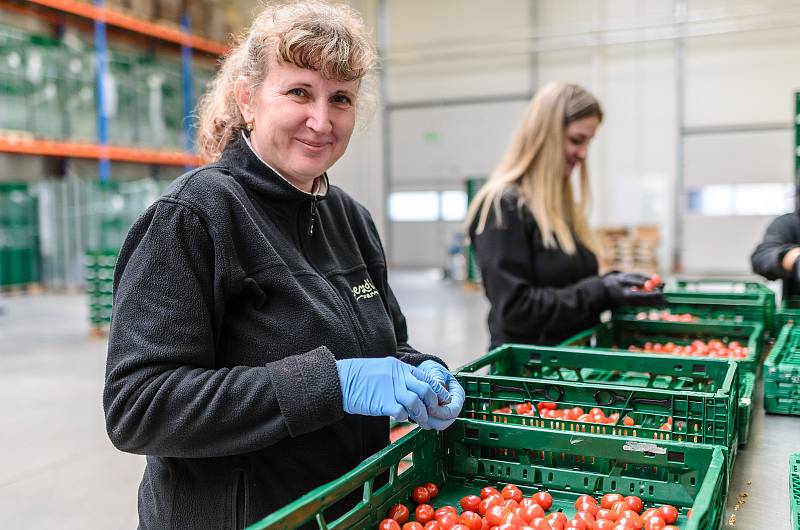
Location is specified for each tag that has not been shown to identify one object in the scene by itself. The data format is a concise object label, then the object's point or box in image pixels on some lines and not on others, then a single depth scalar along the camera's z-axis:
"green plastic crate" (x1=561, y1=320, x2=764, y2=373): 2.54
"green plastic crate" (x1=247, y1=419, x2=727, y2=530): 1.20
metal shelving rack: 9.12
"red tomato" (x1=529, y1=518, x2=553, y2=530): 1.23
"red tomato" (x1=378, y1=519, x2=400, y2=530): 1.21
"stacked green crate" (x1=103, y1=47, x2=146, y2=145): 9.57
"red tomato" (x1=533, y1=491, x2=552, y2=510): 1.35
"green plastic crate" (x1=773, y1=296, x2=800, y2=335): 2.71
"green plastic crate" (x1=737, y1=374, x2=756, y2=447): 1.67
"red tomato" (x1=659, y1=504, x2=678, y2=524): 1.25
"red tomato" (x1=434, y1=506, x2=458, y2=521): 1.31
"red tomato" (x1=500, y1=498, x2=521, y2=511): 1.31
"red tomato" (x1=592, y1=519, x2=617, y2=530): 1.23
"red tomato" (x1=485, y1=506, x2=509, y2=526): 1.27
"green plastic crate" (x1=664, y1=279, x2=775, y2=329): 2.74
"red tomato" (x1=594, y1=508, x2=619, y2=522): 1.26
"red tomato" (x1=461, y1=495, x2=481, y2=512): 1.37
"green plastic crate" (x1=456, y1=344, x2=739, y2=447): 1.40
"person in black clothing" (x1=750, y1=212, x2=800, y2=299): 2.96
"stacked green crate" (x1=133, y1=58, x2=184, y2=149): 10.08
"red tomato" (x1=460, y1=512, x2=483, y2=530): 1.27
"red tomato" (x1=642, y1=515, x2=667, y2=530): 1.22
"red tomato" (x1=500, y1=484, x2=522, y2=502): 1.38
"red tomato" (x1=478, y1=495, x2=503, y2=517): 1.34
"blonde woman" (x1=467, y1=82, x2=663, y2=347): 2.46
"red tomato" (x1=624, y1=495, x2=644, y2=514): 1.30
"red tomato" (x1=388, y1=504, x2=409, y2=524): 1.27
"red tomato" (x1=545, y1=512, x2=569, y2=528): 1.24
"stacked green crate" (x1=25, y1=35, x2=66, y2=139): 8.74
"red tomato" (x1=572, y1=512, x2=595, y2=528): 1.25
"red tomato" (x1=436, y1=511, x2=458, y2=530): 1.26
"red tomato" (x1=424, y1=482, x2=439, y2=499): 1.39
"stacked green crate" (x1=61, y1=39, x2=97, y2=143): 9.21
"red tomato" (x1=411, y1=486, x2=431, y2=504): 1.37
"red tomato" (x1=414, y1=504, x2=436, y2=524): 1.30
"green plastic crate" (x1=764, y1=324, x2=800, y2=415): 1.86
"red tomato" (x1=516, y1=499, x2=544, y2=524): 1.27
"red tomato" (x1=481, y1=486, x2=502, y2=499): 1.39
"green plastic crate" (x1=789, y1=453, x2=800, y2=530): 1.11
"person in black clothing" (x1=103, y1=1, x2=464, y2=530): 1.16
